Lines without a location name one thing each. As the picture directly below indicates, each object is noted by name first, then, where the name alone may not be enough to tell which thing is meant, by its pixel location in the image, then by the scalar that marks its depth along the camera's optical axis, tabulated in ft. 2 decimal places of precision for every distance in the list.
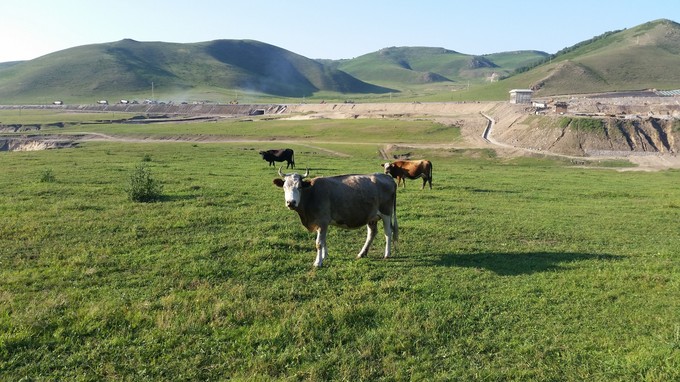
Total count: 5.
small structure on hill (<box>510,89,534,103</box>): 333.42
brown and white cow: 36.91
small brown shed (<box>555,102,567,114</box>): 243.07
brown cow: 83.92
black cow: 118.01
